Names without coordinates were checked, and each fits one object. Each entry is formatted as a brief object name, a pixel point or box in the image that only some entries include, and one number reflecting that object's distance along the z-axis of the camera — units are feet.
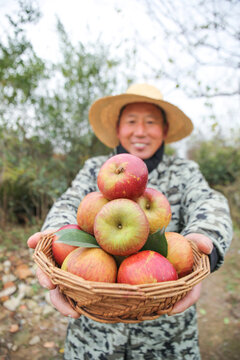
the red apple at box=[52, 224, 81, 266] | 1.13
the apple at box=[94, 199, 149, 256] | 0.98
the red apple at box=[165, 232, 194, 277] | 1.07
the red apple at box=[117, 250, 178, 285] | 0.93
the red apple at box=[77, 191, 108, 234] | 1.12
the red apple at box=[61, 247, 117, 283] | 0.95
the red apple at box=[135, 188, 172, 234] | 1.13
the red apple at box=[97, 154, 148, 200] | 1.09
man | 1.27
